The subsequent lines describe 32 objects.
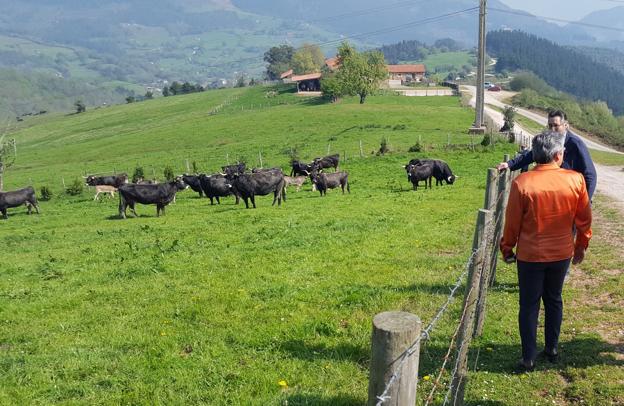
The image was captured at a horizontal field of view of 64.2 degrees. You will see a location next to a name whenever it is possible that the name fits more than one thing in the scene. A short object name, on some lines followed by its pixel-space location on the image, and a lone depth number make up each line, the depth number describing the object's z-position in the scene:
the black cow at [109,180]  34.84
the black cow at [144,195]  24.23
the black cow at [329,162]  34.98
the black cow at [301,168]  33.00
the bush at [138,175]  35.66
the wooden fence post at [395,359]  3.04
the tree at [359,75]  80.06
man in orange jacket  5.93
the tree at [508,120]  48.92
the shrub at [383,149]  38.09
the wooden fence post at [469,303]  5.21
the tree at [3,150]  41.67
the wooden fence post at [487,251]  6.45
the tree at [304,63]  137.00
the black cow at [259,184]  24.00
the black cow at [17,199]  28.52
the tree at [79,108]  125.03
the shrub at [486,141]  36.56
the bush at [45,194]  35.53
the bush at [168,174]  35.44
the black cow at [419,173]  24.84
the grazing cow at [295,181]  29.05
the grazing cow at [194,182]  30.42
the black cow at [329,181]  26.28
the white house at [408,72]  145.50
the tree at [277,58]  164.38
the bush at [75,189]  35.78
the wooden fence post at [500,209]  8.03
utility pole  38.12
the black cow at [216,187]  27.03
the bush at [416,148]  37.08
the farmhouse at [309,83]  112.23
